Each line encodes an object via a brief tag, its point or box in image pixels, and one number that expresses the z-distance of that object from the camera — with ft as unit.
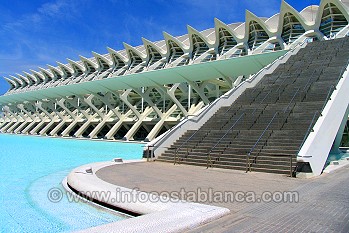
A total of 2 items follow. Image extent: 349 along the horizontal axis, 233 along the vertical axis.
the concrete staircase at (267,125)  30.35
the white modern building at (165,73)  90.07
